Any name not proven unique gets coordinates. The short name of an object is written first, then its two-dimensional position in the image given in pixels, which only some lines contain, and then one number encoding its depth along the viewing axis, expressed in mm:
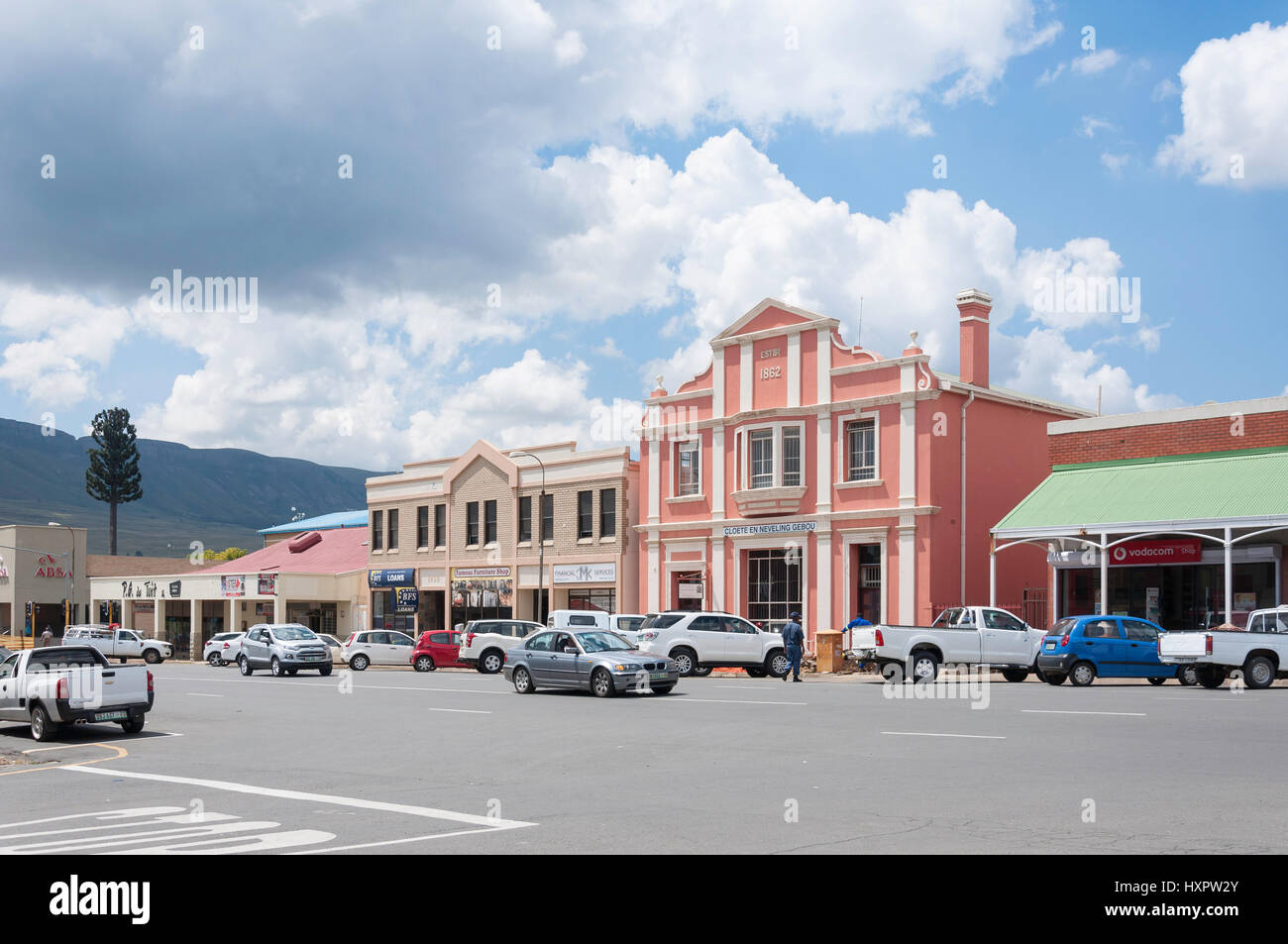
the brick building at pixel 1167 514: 33125
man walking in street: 32594
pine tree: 126938
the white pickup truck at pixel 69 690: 19609
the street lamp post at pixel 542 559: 50875
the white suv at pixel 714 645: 33844
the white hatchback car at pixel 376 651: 46812
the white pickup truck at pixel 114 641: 57344
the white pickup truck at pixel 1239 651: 26109
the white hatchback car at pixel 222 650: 52709
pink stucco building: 41125
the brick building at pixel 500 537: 51188
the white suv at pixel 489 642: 41906
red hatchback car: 44562
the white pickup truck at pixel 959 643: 29734
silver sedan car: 25984
